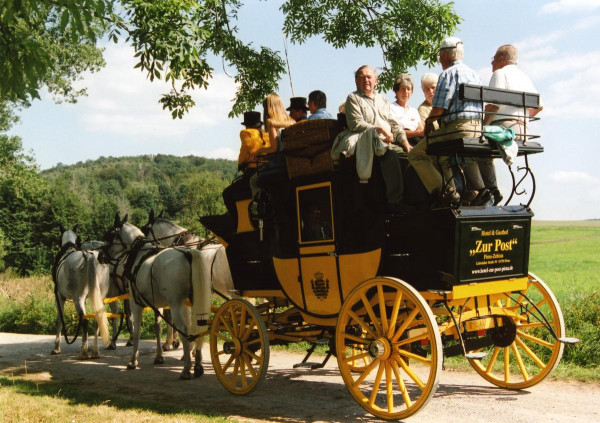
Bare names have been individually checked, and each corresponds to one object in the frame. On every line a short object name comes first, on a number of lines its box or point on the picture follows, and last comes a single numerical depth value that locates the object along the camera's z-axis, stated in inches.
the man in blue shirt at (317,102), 280.1
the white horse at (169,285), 331.6
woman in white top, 268.1
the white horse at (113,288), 444.5
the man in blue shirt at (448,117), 220.1
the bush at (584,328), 335.6
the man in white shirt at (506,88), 236.5
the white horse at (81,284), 421.3
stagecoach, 220.4
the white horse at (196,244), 373.1
